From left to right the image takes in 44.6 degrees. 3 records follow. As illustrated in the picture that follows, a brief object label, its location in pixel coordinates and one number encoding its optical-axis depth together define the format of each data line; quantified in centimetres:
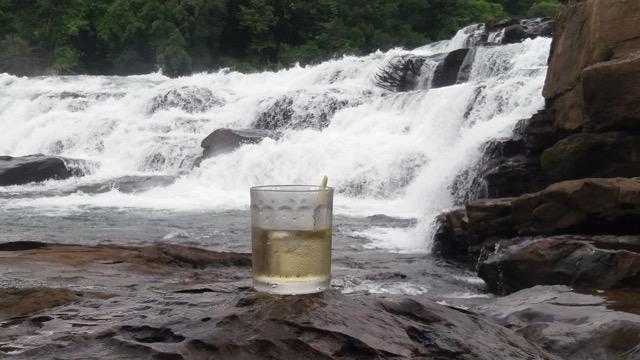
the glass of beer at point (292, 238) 173
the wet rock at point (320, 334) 157
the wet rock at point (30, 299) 229
